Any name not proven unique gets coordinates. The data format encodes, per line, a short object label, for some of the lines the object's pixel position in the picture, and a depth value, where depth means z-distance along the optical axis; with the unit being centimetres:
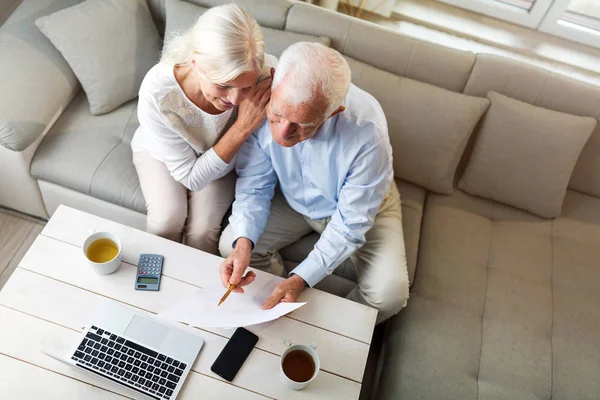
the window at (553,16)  245
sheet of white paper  130
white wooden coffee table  124
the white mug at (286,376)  125
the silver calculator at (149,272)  139
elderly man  120
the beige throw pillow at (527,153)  184
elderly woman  123
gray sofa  166
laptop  124
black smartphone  129
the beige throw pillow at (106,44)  179
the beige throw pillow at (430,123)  184
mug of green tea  136
